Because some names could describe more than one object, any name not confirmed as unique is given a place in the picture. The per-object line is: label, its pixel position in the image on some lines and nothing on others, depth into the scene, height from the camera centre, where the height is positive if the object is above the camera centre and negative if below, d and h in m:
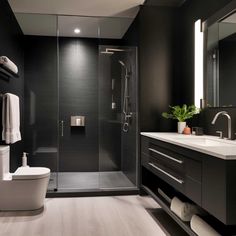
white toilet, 3.18 -0.84
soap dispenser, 4.06 -0.68
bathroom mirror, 2.85 +0.59
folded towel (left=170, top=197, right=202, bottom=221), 2.50 -0.87
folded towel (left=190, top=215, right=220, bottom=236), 2.05 -0.86
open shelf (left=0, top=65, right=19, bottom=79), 3.24 +0.51
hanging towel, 3.40 -0.07
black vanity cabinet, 1.68 -0.47
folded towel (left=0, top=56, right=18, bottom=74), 3.16 +0.58
